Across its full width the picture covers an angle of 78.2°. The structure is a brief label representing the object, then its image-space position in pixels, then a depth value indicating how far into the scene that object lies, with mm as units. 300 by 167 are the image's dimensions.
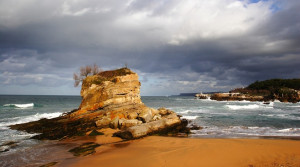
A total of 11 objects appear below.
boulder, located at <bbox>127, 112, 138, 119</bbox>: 19923
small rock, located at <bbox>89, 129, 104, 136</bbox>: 15670
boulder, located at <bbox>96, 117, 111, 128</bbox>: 17766
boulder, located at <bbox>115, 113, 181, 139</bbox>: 14133
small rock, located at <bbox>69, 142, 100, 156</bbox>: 10805
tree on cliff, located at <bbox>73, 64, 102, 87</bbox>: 28953
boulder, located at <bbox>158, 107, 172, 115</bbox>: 26512
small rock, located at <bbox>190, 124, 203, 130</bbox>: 18525
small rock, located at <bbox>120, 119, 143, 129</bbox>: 16938
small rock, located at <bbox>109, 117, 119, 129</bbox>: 17039
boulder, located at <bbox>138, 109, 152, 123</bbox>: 18619
